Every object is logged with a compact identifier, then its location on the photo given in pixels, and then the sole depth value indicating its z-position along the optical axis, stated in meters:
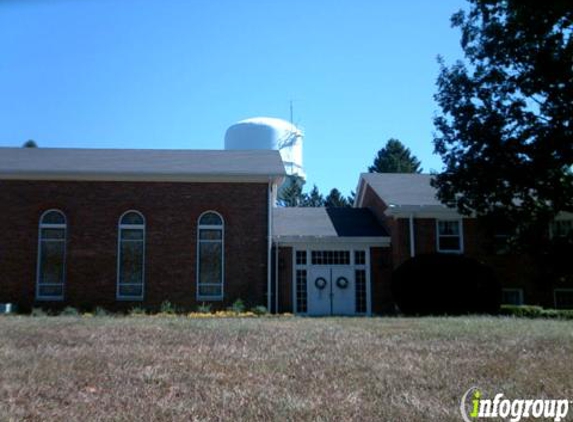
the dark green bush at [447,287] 22.49
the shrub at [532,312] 21.90
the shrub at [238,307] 25.33
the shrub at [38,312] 22.77
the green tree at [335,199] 66.00
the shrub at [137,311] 24.30
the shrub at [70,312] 23.19
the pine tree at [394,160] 62.53
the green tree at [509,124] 22.34
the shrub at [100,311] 23.07
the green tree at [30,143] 50.75
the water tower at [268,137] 41.56
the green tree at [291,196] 54.28
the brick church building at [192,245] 26.36
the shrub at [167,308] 25.17
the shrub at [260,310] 24.89
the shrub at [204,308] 25.31
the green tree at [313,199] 69.81
